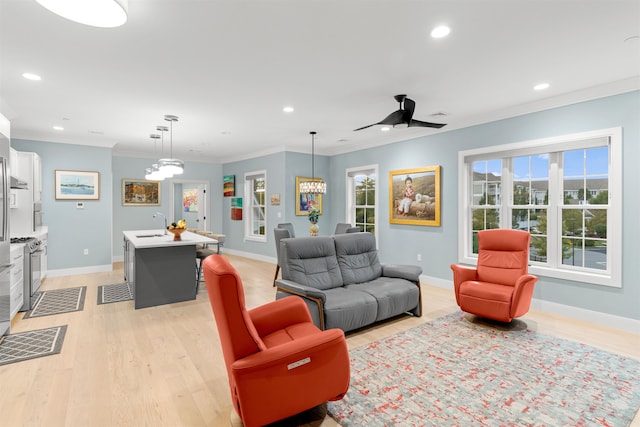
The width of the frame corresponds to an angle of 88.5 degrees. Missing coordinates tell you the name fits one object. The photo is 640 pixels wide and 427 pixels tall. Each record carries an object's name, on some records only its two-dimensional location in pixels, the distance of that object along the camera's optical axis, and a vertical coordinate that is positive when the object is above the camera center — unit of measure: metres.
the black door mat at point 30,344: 2.95 -1.32
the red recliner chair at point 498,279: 3.51 -0.80
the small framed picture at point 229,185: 8.98 +0.68
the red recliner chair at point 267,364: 1.77 -0.87
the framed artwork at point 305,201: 7.44 +0.21
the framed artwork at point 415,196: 5.56 +0.26
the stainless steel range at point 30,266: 4.16 -0.76
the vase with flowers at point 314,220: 6.11 -0.19
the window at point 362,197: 6.88 +0.28
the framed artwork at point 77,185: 6.21 +0.47
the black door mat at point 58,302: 4.15 -1.29
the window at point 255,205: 8.14 +0.12
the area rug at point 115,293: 4.71 -1.28
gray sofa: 3.21 -0.82
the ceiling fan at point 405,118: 3.75 +1.06
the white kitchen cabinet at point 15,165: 4.92 +0.67
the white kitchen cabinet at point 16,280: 3.72 -0.84
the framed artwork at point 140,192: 8.05 +0.43
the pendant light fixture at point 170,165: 4.80 +0.65
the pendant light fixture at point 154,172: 5.33 +0.64
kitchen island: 4.30 -0.82
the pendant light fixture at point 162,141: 4.96 +0.99
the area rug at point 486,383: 2.13 -1.32
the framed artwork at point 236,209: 8.77 +0.02
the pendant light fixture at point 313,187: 6.08 +0.43
